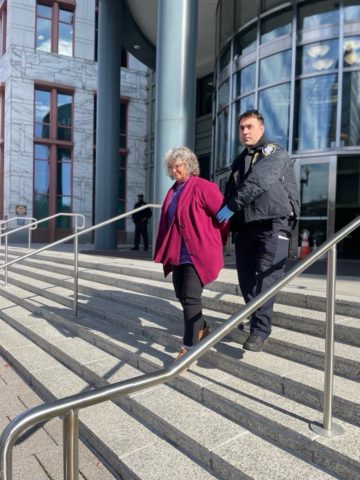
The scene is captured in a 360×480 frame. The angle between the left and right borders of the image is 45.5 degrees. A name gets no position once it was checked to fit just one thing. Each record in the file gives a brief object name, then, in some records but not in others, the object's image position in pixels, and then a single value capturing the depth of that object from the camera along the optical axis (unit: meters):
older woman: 3.24
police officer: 2.98
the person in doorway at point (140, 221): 11.99
